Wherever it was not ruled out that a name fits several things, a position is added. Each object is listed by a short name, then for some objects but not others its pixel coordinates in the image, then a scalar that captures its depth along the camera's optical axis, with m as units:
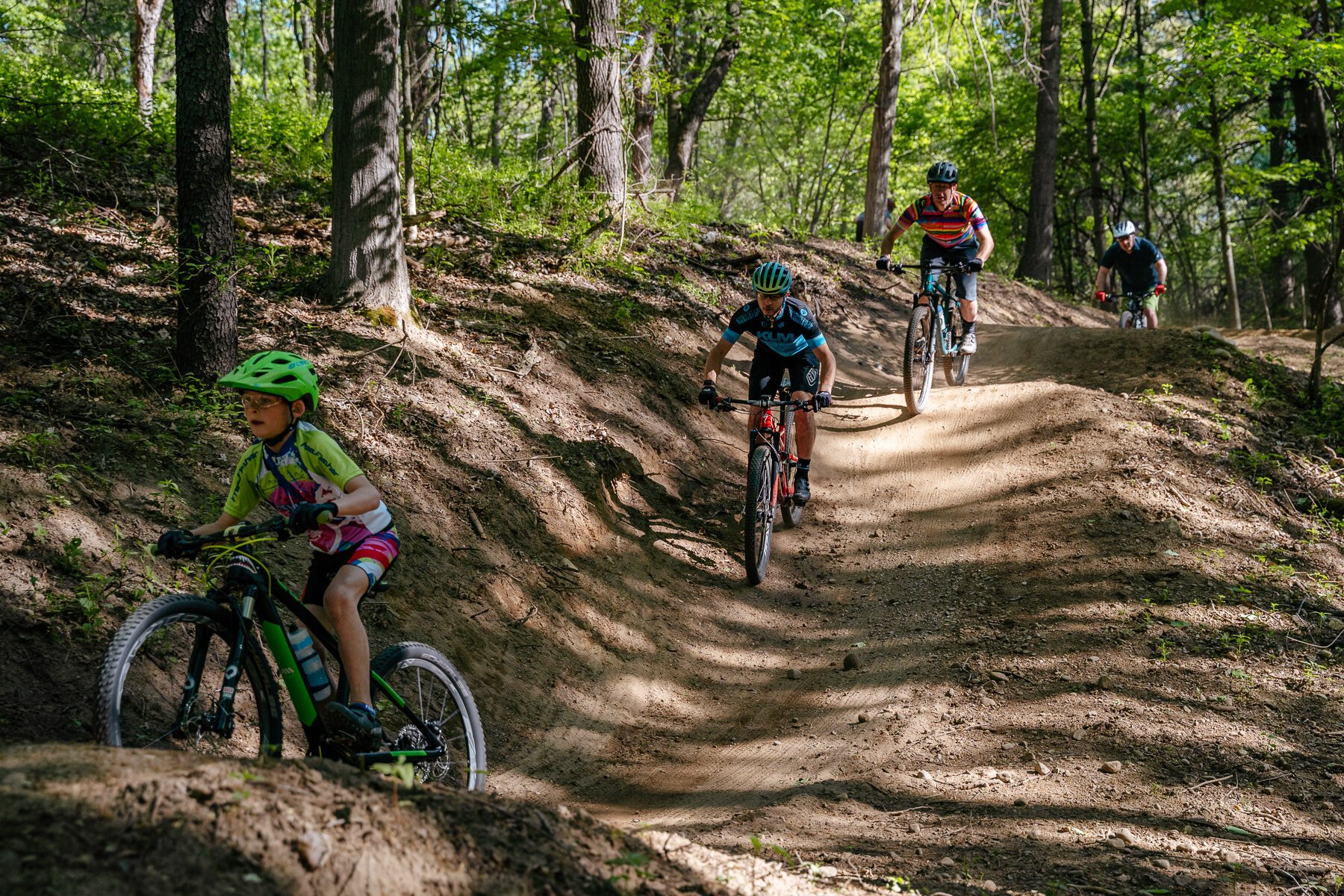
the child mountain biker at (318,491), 3.72
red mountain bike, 7.59
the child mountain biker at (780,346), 7.75
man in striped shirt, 10.13
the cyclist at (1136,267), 13.48
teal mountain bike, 10.52
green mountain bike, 3.44
